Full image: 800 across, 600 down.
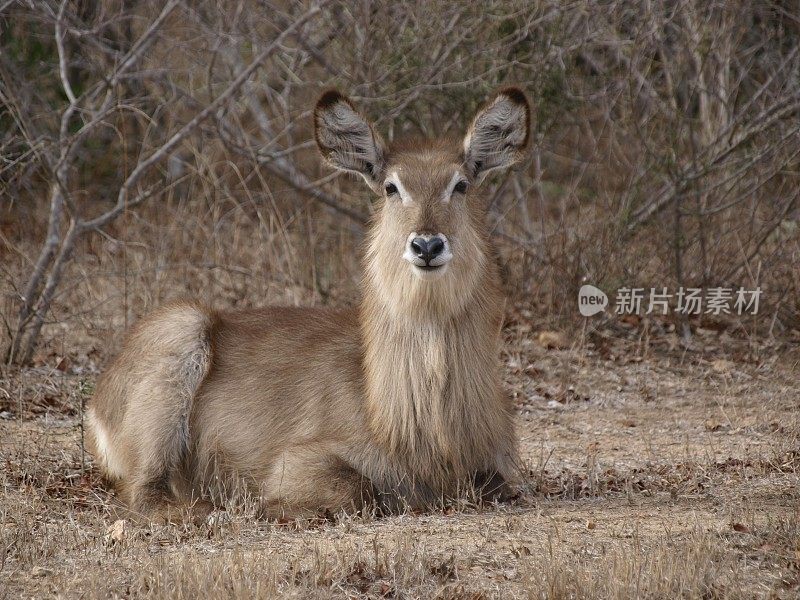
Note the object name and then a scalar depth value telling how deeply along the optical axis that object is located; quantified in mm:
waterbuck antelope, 12352
